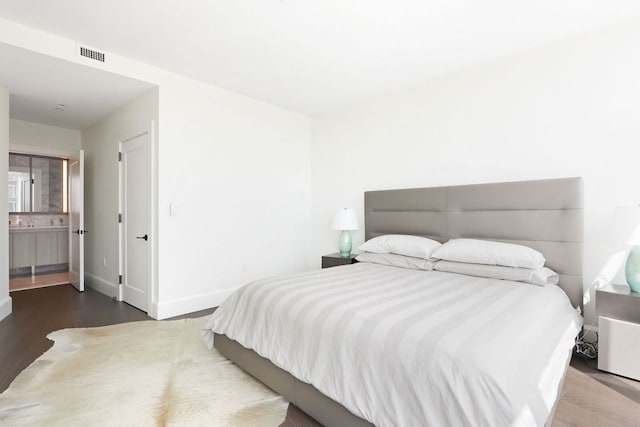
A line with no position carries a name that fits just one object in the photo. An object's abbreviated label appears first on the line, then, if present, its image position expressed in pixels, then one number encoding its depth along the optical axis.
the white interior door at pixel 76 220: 4.64
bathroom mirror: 5.78
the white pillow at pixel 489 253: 2.47
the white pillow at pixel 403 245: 3.03
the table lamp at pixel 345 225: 3.98
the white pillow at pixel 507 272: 2.39
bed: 1.17
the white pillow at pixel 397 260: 2.96
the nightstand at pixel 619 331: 2.09
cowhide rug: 1.73
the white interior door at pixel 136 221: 3.63
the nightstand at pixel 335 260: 3.76
